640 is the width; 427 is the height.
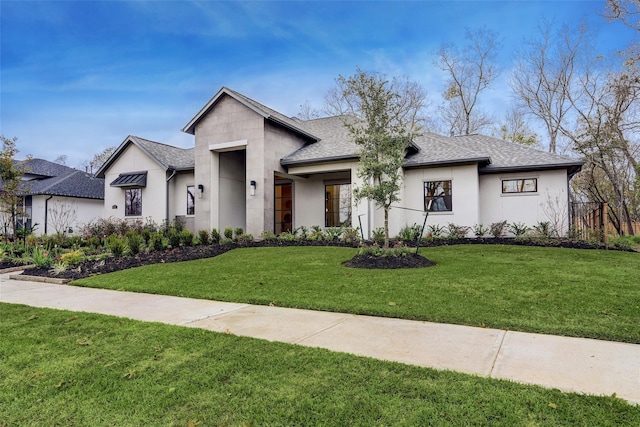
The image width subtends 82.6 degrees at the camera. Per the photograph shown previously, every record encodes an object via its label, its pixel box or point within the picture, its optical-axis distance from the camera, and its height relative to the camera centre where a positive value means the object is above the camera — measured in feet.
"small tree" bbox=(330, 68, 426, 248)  30.37 +6.92
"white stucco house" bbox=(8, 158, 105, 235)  71.36 +5.01
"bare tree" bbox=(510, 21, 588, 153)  71.46 +29.46
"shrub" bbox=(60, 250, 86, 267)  31.40 -3.20
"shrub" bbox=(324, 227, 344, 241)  45.27 -1.80
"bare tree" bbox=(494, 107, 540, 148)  85.05 +20.88
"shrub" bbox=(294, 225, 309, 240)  47.42 -1.82
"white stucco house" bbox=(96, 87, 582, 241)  46.19 +5.68
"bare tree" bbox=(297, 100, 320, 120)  90.07 +26.77
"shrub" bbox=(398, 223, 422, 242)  45.70 -1.91
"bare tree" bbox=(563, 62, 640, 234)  59.00 +14.87
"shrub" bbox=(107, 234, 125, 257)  34.53 -2.35
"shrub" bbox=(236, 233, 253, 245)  44.92 -2.31
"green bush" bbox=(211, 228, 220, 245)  46.57 -2.14
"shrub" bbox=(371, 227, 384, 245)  41.45 -2.02
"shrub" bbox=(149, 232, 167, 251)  39.96 -2.42
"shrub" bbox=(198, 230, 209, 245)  44.86 -2.05
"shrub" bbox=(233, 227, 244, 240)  47.06 -1.56
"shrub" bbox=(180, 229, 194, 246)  43.29 -2.10
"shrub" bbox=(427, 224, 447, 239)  47.26 -1.61
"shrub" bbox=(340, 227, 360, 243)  43.12 -2.01
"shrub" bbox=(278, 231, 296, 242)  44.78 -2.20
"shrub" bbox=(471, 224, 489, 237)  45.83 -1.65
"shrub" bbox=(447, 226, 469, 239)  45.62 -1.73
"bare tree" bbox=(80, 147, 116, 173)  131.34 +23.06
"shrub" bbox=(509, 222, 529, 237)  45.21 -1.44
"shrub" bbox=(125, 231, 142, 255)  36.65 -2.29
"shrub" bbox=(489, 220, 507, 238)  45.91 -1.53
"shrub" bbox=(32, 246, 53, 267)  31.17 -3.22
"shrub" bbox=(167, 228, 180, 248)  41.93 -2.10
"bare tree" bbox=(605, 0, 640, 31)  45.27 +25.89
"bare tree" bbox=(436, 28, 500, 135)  82.58 +33.02
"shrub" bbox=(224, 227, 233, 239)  46.25 -1.64
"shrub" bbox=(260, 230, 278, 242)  45.41 -2.08
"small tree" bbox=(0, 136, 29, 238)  42.04 +5.53
